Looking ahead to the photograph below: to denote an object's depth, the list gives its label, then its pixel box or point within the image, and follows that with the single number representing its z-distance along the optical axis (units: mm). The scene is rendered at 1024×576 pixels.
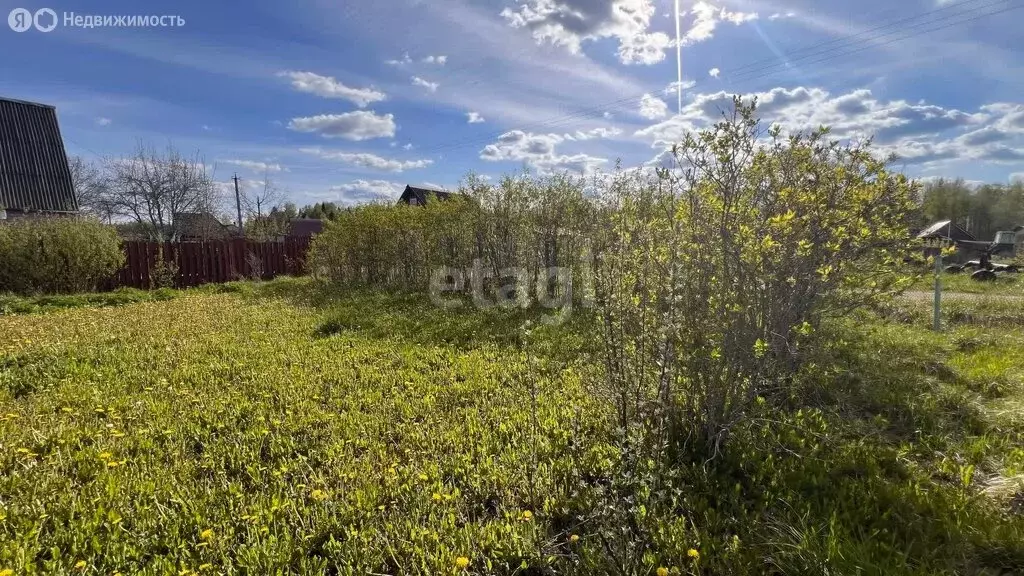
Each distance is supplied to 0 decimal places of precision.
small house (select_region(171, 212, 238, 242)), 23920
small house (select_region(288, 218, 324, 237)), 39312
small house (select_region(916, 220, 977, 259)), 22328
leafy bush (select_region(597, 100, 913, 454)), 2525
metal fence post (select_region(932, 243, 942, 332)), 5514
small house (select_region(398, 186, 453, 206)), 29850
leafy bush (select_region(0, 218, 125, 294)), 9289
